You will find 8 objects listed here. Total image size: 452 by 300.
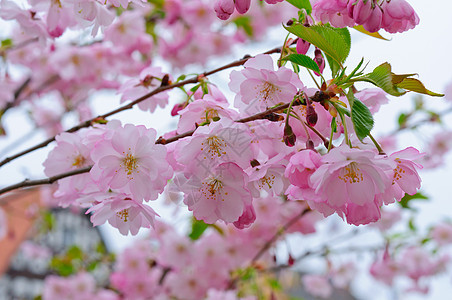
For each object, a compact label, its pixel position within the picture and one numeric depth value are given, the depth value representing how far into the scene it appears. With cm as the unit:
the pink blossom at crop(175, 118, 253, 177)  44
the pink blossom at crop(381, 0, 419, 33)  45
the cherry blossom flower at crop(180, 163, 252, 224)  45
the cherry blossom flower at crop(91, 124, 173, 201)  46
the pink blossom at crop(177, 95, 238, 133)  46
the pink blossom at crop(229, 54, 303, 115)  45
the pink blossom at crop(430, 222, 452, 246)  231
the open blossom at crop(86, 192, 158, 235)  46
